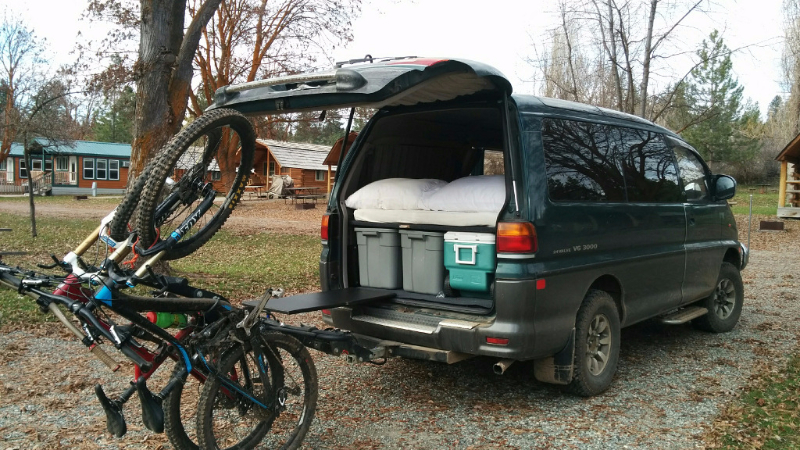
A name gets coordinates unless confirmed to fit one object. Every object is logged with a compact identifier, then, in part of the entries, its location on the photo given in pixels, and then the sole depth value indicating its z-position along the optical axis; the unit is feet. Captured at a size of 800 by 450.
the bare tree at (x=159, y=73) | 29.58
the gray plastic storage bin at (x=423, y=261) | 16.20
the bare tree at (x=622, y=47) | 49.34
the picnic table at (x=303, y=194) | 99.66
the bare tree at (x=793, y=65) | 121.80
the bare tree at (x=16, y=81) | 101.89
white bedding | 15.30
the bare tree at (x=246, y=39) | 76.64
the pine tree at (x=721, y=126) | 137.18
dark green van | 14.06
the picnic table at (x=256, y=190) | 120.00
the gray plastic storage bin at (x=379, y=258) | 17.10
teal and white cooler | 14.94
